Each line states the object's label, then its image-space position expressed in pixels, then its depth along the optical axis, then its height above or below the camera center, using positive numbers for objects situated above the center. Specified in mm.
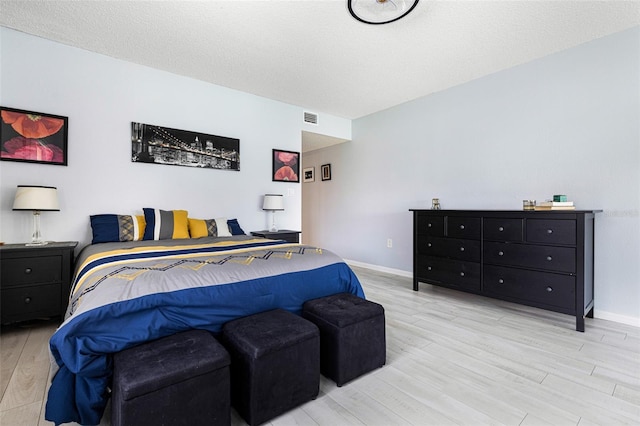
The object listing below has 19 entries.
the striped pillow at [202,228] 3260 -195
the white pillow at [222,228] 3439 -203
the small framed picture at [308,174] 6094 +770
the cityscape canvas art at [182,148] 3254 +741
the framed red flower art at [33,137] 2596 +657
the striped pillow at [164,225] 2998 -151
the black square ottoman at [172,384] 1102 -680
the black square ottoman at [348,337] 1688 -734
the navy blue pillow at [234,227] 3623 -203
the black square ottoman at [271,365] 1366 -740
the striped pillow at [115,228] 2824 -176
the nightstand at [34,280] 2314 -572
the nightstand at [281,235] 3809 -310
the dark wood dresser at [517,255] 2455 -405
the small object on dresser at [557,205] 2594 +70
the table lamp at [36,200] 2426 +76
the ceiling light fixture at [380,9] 2143 +1509
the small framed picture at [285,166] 4328 +673
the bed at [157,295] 1258 -456
